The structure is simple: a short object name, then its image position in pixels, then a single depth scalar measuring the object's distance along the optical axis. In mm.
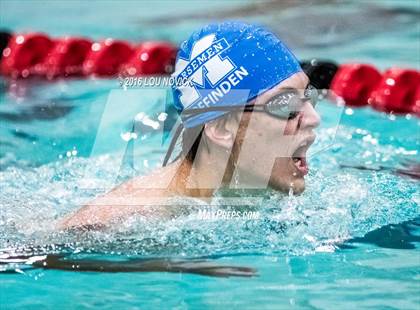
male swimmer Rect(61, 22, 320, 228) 6773
